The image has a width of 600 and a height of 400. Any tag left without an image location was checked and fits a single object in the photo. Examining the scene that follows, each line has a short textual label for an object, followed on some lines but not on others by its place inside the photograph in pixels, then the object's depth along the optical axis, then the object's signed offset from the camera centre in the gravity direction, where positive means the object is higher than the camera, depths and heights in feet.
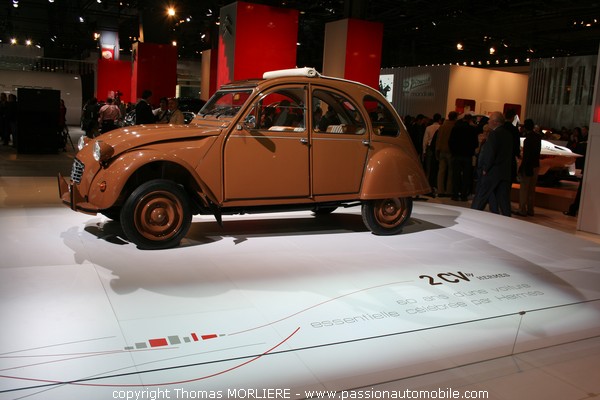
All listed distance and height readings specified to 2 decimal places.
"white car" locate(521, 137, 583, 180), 36.78 -1.29
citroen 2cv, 16.39 -1.28
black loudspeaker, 41.27 -0.77
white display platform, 9.29 -4.06
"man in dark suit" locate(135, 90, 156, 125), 31.81 +0.27
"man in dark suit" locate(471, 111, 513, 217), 24.25 -1.37
